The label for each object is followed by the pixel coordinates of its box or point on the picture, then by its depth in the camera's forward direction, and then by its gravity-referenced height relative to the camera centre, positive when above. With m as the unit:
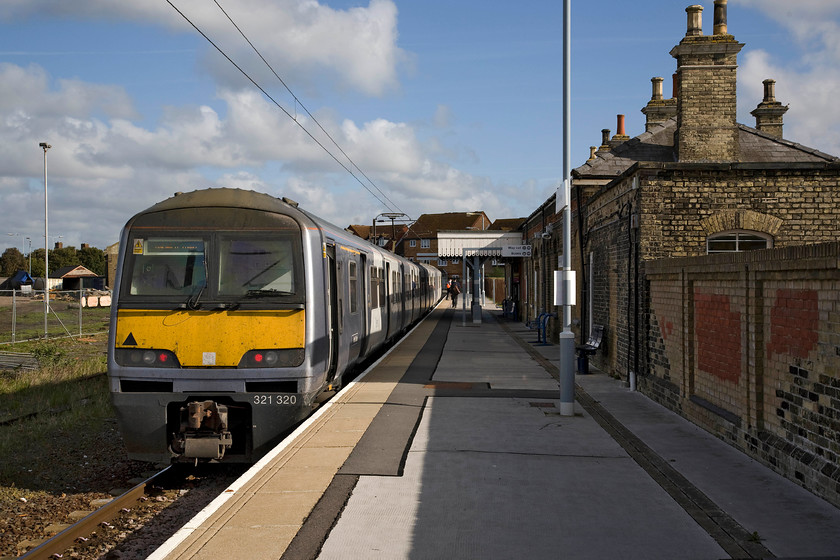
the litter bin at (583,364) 14.79 -1.49
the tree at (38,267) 95.94 +3.04
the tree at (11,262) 106.62 +4.17
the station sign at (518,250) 29.19 +1.49
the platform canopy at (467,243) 33.09 +2.07
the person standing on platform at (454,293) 48.54 -0.28
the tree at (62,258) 101.62 +4.44
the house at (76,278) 79.94 +1.42
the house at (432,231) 96.00 +7.51
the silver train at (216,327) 7.62 -0.38
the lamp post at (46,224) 36.34 +3.22
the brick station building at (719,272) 6.56 +0.19
